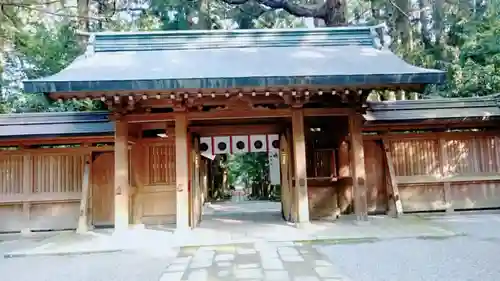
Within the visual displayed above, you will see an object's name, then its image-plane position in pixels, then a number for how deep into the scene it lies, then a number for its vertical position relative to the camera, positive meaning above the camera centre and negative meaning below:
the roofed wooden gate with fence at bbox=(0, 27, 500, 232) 6.77 +0.62
